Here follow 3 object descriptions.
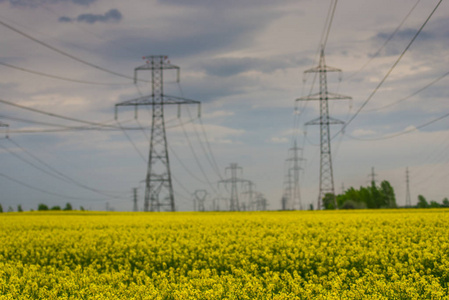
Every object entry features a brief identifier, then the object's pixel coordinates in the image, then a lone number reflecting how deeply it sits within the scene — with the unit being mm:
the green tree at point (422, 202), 114512
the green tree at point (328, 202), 109038
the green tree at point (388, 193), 121312
